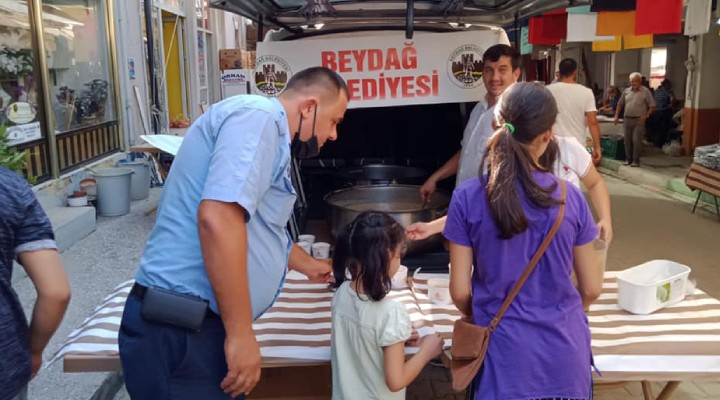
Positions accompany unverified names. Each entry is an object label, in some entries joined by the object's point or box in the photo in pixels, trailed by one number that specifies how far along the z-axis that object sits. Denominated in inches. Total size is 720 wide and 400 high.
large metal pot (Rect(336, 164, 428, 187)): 185.9
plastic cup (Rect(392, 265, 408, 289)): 118.0
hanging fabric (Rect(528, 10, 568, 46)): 510.6
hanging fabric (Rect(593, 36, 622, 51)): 529.0
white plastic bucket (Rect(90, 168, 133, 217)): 281.4
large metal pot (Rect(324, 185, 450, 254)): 136.3
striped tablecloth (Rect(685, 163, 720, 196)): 314.2
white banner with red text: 154.3
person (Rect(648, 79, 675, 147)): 565.3
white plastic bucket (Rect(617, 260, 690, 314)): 104.8
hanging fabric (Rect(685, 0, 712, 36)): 391.2
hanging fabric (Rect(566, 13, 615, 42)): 433.7
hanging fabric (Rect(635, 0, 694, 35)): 351.9
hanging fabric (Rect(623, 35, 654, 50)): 496.0
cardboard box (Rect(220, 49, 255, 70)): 512.7
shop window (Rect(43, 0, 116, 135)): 291.7
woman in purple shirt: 72.9
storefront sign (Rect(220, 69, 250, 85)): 482.0
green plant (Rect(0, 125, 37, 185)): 181.3
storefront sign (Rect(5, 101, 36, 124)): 243.1
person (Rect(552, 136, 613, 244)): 113.7
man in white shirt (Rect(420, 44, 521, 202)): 133.8
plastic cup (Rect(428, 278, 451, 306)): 110.3
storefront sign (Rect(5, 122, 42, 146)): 238.4
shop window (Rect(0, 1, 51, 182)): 241.0
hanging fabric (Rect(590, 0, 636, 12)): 378.9
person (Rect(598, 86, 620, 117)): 713.1
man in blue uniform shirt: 64.7
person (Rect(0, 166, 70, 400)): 66.7
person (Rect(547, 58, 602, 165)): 292.5
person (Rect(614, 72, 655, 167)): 472.4
